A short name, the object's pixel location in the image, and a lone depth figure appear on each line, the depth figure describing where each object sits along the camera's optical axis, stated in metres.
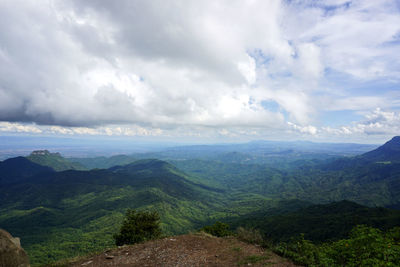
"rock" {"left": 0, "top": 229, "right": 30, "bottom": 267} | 12.17
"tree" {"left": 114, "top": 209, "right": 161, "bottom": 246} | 29.12
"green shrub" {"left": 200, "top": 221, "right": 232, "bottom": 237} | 29.41
